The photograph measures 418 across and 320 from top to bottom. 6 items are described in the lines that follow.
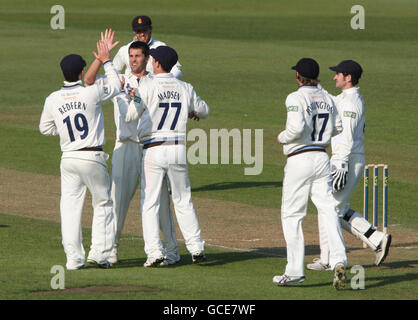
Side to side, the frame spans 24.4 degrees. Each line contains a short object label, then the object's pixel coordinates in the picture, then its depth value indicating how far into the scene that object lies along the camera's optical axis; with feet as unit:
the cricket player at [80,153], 35.76
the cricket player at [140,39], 43.19
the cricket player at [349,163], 38.50
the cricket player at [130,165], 38.37
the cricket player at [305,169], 34.01
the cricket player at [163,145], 37.06
